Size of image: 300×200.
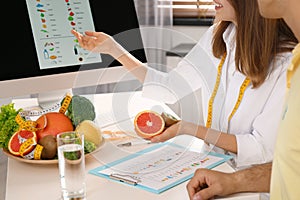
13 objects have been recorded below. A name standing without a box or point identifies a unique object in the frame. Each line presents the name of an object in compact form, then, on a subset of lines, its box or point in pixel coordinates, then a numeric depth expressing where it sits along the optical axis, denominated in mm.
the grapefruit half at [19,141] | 1305
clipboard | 1193
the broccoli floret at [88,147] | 1321
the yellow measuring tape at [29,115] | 1324
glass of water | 1142
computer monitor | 1479
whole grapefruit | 1331
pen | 1424
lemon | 1355
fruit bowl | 1285
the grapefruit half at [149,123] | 1353
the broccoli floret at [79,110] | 1392
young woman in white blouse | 1479
